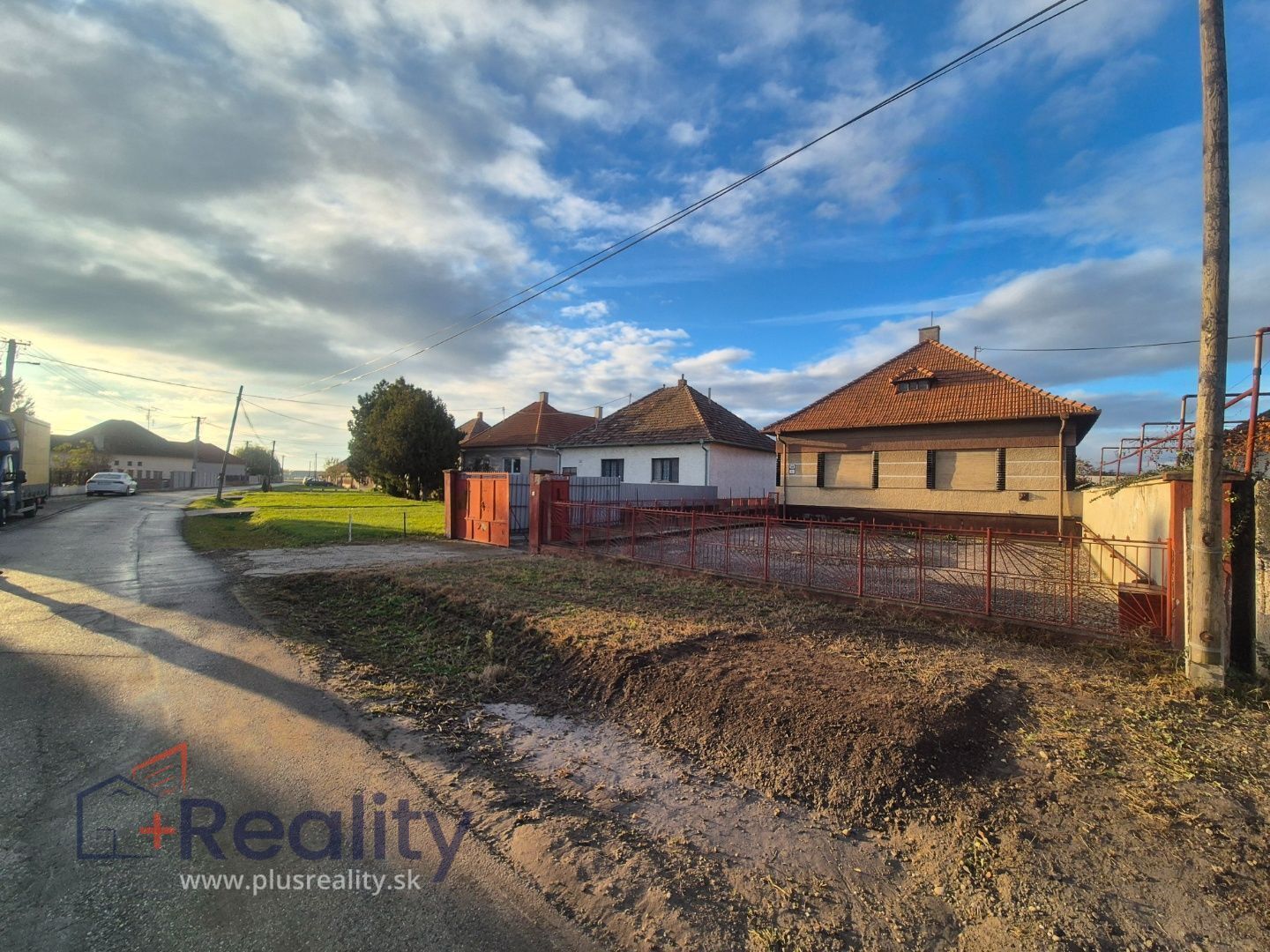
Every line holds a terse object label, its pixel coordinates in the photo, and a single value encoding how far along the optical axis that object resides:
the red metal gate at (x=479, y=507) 15.65
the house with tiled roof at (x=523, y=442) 32.91
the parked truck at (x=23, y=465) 17.38
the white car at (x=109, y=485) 33.47
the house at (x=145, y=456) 58.78
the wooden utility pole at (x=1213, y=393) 4.84
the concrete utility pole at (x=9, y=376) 28.23
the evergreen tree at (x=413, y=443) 33.00
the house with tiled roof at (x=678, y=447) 24.70
